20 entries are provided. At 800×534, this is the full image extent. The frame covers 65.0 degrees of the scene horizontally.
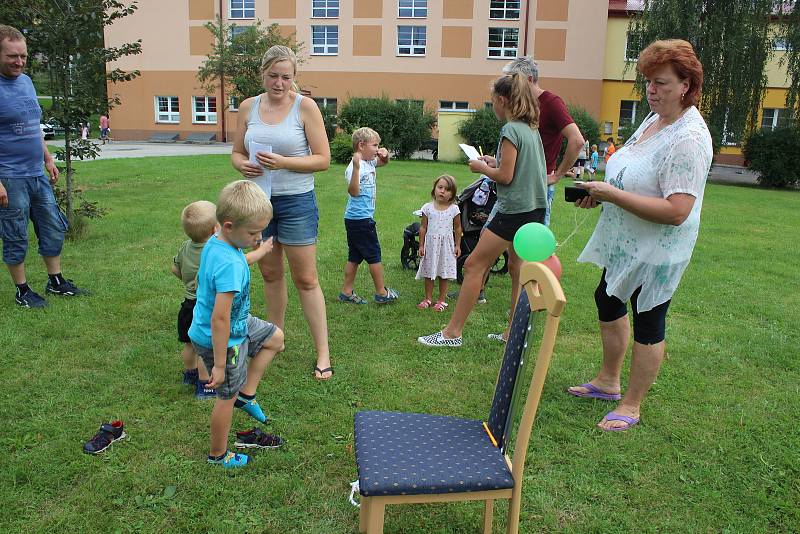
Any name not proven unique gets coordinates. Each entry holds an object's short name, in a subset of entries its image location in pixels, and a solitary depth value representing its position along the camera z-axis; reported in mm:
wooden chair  2123
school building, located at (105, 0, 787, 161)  32312
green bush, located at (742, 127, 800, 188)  19906
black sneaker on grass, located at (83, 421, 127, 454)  3066
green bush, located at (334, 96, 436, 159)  22906
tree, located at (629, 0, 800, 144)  19200
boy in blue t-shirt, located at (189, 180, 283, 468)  2660
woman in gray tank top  3611
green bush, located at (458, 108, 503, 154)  23062
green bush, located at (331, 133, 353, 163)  19375
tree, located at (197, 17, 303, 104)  28016
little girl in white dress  5641
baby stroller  6227
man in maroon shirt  4383
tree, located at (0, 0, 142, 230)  6859
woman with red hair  2959
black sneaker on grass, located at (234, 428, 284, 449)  3156
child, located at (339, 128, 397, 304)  5371
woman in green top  3992
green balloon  2824
